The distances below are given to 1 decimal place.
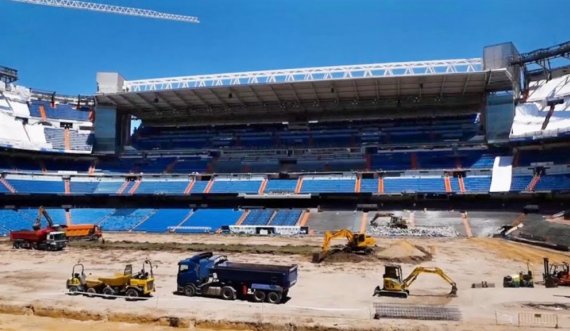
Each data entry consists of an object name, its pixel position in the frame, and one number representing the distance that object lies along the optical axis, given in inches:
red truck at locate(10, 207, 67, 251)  1480.1
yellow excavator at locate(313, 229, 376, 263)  1274.6
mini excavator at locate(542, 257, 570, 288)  876.0
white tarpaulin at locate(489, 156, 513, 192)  2068.2
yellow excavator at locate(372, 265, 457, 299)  810.8
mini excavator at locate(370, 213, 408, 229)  1941.8
